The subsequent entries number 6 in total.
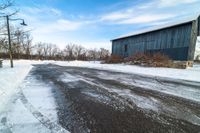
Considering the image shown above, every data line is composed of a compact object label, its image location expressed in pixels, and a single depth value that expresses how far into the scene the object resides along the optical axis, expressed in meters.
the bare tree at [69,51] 50.55
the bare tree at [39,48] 50.80
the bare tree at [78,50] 54.28
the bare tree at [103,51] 53.13
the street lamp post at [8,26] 11.07
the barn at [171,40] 13.39
